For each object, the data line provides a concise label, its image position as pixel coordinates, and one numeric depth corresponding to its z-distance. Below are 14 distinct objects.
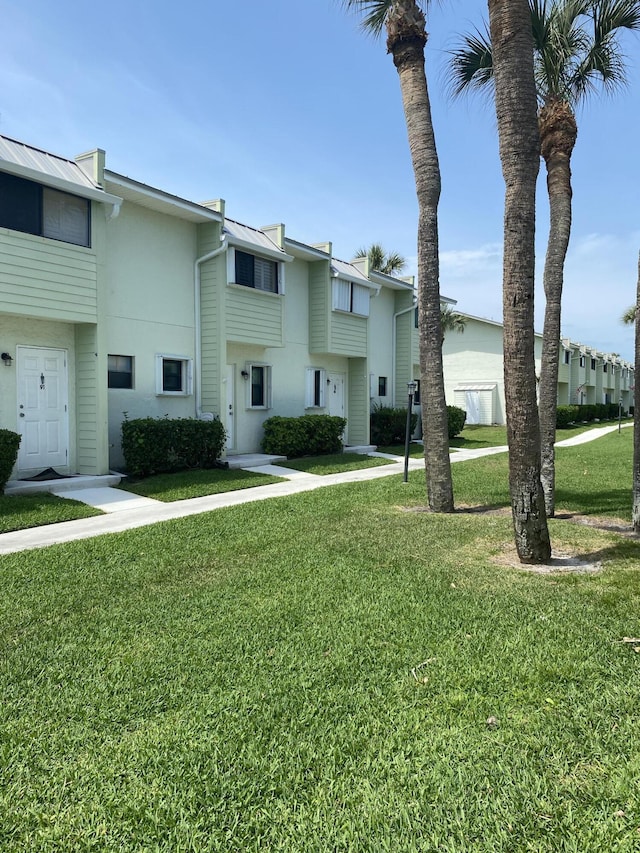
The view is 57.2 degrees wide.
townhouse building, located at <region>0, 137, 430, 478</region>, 10.45
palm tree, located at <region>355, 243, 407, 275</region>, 32.41
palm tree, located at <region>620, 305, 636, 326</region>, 49.90
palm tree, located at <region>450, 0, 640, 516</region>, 8.36
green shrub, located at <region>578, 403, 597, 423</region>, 41.06
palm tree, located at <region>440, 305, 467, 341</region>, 31.05
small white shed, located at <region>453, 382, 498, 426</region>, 36.28
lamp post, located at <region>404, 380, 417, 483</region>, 10.61
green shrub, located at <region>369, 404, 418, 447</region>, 20.89
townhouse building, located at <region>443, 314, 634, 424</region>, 36.41
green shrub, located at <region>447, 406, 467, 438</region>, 23.56
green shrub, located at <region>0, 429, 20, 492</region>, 9.19
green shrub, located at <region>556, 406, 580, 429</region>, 35.59
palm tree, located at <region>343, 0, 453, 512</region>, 8.66
